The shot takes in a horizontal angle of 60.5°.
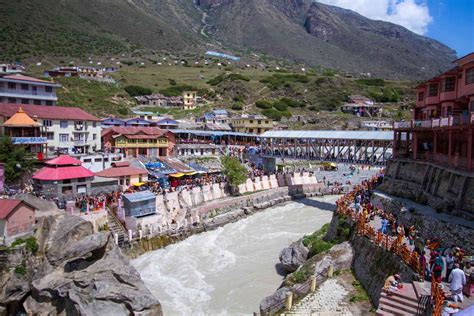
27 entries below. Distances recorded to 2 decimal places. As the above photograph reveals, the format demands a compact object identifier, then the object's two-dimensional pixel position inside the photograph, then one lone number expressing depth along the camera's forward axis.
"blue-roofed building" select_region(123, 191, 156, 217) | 33.59
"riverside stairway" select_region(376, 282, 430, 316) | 15.26
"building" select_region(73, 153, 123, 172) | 42.32
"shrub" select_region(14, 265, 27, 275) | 23.23
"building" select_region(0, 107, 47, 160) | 40.38
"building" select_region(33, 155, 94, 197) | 33.50
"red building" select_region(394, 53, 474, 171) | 25.62
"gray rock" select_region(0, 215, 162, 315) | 20.66
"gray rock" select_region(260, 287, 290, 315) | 19.41
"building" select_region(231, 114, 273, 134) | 80.19
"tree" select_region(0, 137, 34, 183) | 34.03
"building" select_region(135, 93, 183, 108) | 96.19
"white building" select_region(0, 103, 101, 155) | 45.19
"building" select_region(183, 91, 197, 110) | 99.12
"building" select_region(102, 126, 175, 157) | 53.97
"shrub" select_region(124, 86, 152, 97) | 98.81
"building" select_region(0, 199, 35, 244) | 25.28
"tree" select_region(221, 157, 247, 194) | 46.94
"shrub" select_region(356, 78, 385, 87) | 132.00
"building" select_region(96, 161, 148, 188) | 39.14
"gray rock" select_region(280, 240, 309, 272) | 26.55
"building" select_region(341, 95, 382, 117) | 103.35
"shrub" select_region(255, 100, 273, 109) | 101.79
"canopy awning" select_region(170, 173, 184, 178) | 45.62
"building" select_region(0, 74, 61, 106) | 48.22
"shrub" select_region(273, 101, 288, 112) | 101.62
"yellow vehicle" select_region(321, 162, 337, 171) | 60.50
